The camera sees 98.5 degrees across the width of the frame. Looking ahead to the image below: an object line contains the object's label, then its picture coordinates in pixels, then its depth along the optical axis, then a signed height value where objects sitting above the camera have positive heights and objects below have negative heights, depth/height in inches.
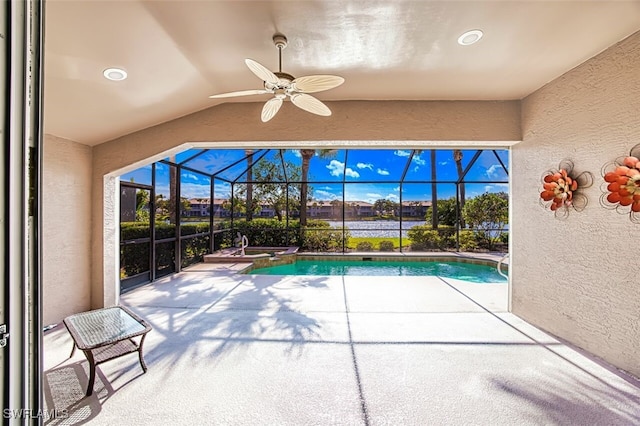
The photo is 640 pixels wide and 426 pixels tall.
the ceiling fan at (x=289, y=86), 80.0 +40.2
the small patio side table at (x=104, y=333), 86.3 -39.8
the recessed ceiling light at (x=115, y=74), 94.2 +50.3
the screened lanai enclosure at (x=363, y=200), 349.7 +20.2
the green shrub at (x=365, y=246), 378.6 -42.4
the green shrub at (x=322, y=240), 369.7 -32.9
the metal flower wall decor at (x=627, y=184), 84.6 +8.9
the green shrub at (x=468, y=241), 365.4 -35.5
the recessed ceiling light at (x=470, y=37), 86.7 +57.2
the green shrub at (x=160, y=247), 185.5 -24.7
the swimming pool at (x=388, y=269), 283.4 -60.2
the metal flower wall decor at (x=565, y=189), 107.1 +9.9
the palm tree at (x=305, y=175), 363.6 +55.2
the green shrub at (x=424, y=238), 374.0 -31.8
